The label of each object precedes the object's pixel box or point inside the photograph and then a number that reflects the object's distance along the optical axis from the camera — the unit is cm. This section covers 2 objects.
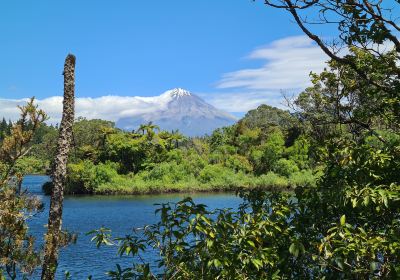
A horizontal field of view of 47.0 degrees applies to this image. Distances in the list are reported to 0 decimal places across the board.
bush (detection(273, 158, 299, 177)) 6281
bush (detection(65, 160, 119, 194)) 5778
